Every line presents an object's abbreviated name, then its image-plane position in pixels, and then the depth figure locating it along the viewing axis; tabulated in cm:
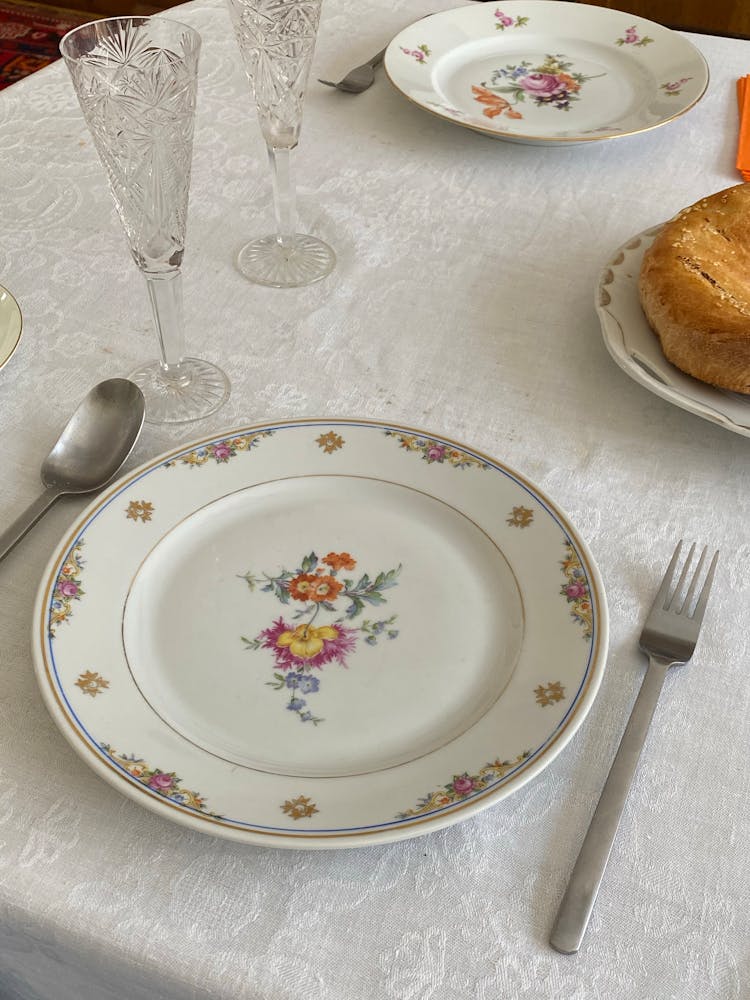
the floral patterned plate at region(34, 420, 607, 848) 44
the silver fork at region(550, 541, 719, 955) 41
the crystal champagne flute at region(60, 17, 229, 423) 55
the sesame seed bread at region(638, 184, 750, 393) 63
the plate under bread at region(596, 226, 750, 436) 63
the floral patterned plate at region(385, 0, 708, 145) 94
